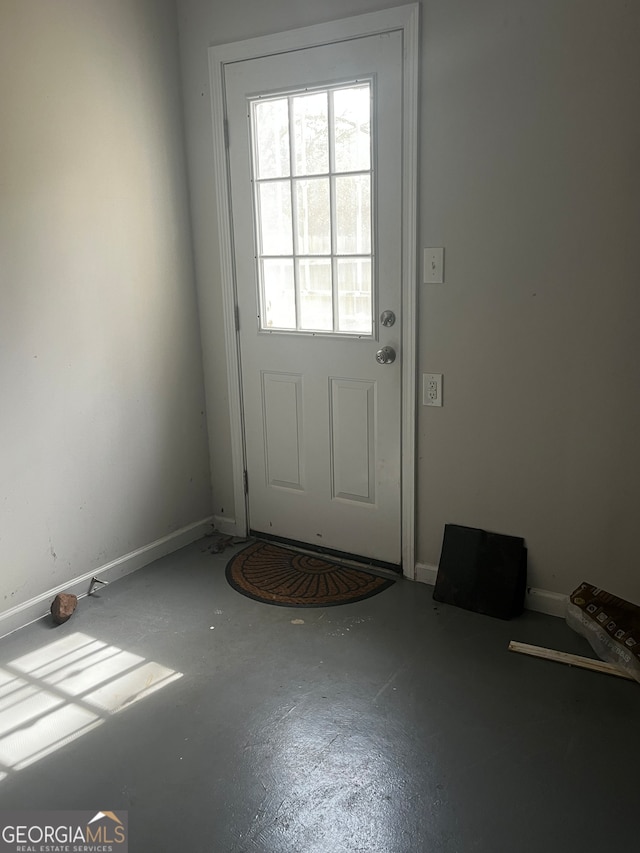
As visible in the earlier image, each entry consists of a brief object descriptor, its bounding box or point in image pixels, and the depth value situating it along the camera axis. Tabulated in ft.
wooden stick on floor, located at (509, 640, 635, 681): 7.59
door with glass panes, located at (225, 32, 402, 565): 8.98
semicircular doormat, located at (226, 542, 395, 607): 9.45
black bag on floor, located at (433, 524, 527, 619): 8.82
